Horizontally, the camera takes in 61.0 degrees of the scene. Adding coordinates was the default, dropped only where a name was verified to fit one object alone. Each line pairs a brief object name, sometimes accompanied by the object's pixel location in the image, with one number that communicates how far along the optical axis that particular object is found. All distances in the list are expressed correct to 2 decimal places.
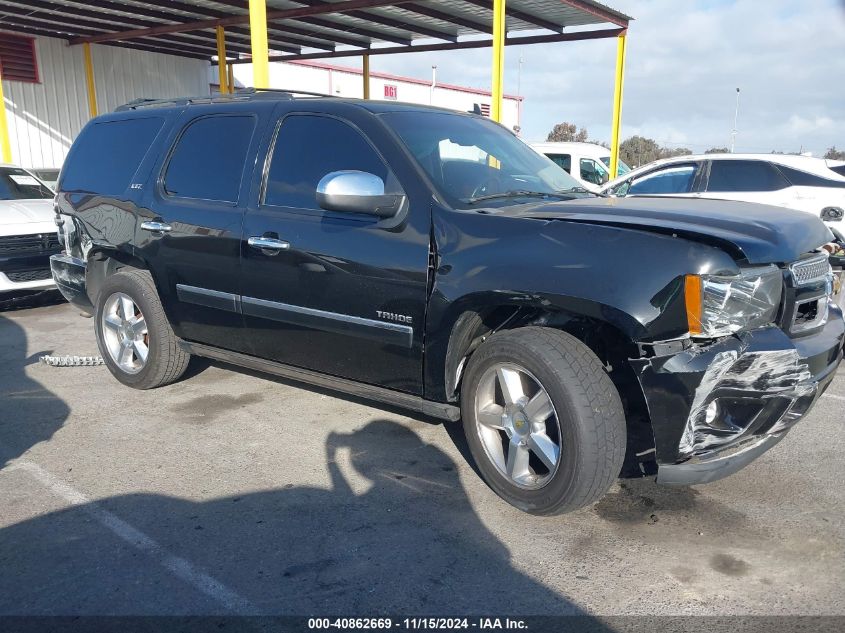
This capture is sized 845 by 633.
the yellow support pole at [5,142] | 14.55
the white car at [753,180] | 8.41
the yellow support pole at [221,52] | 14.84
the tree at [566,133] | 38.44
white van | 14.88
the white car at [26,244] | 7.56
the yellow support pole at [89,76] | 17.11
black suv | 2.85
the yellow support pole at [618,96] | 13.64
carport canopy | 12.97
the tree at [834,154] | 31.98
